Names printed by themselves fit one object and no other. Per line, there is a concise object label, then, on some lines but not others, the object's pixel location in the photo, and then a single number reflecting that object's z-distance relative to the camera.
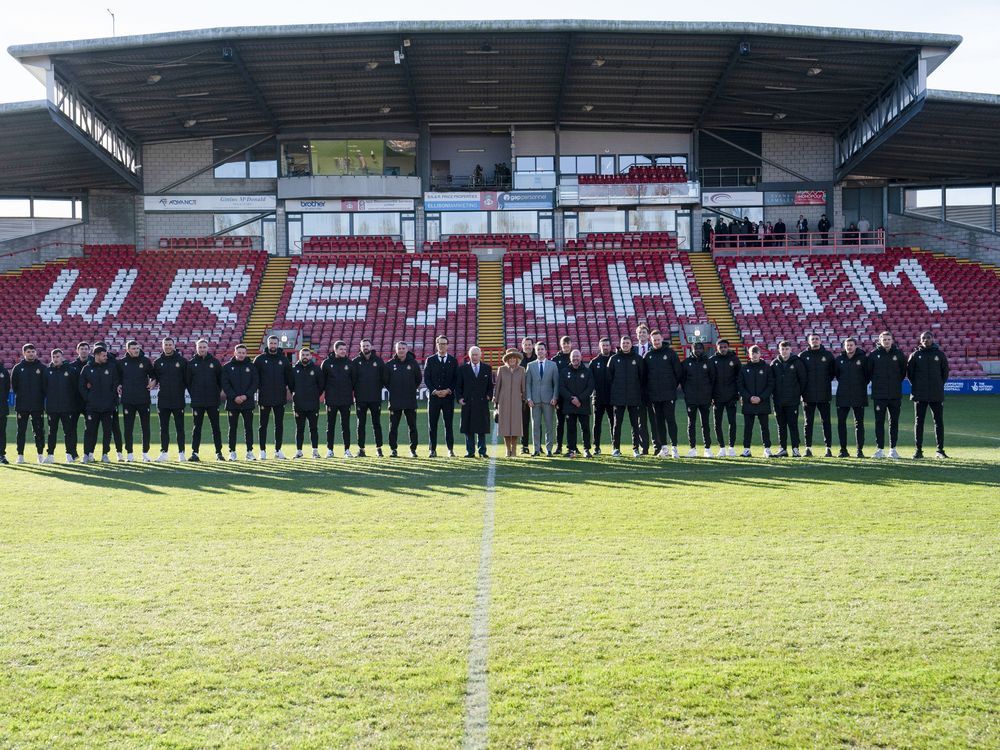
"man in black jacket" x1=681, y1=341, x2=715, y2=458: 13.57
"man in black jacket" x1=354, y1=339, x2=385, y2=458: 14.30
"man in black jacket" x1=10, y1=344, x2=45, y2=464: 14.10
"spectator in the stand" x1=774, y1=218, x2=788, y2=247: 36.22
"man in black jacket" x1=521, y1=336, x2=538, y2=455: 14.27
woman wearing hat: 13.63
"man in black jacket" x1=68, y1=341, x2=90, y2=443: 14.23
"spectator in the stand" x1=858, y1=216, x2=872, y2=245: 36.44
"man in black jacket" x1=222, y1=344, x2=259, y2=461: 13.80
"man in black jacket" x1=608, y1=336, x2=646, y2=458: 13.51
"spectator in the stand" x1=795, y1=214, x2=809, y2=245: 36.50
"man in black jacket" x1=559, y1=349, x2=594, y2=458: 13.53
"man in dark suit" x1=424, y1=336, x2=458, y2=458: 13.85
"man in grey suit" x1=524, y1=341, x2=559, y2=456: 13.52
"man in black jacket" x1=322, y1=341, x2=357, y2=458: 14.22
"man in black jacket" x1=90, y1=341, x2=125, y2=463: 13.92
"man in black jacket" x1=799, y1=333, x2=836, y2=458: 13.57
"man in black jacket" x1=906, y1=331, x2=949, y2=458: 13.09
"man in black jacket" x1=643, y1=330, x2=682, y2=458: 13.39
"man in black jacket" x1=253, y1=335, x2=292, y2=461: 14.02
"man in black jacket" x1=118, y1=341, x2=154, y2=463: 14.16
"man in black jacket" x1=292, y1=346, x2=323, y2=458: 14.04
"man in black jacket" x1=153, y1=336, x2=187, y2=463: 13.99
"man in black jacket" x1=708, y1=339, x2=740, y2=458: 13.62
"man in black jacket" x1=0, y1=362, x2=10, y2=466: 13.84
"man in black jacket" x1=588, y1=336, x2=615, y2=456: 13.80
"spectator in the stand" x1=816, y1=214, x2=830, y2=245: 36.22
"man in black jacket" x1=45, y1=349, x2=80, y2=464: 14.06
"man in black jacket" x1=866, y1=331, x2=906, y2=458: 13.32
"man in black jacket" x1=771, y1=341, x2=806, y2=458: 13.41
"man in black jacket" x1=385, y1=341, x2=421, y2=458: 14.17
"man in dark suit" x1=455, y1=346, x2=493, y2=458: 13.88
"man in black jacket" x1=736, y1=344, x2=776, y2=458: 13.48
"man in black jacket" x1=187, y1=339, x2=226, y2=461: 14.02
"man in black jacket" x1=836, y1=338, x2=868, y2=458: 13.40
